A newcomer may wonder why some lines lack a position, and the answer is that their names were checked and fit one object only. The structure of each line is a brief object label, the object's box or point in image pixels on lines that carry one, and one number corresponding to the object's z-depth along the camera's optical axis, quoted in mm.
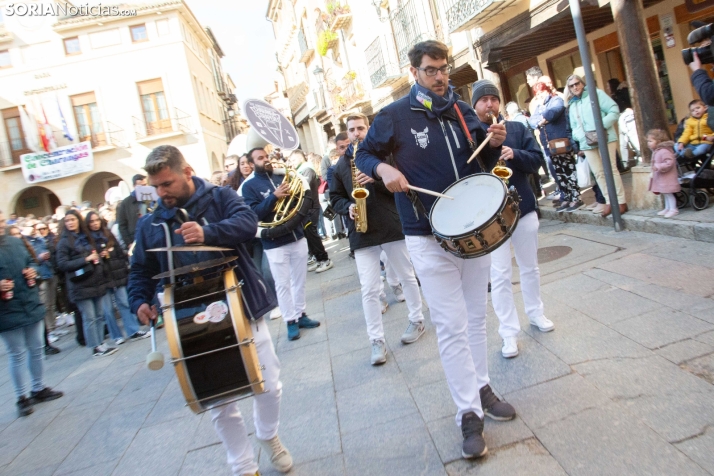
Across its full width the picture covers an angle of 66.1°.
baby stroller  6223
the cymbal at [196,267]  2676
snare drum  2652
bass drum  2605
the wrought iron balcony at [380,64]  18562
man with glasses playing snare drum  2945
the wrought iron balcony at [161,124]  28453
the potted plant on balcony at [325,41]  26047
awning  9641
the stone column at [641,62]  6863
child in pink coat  6367
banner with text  27719
